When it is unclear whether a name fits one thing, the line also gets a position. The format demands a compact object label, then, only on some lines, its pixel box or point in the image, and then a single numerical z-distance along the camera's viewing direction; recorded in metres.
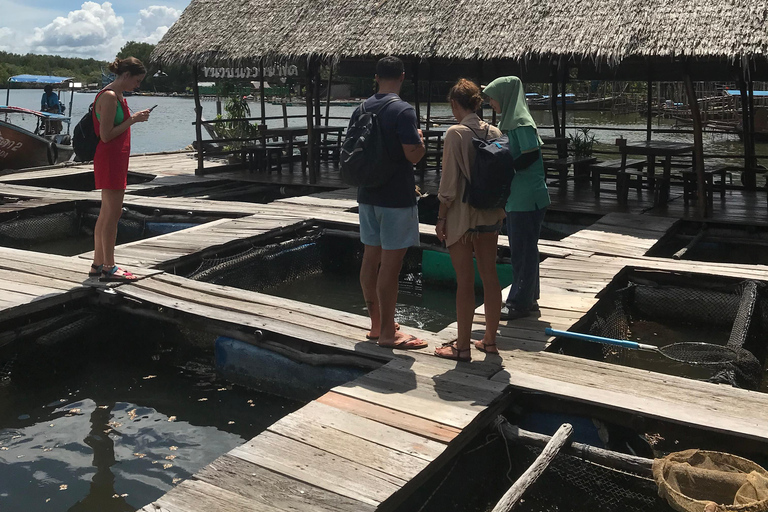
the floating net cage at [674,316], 5.60
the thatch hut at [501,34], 8.42
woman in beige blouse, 3.95
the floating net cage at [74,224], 9.14
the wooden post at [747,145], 10.44
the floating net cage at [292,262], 7.21
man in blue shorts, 3.98
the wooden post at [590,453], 3.49
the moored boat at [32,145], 14.51
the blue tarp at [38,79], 17.81
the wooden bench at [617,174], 9.55
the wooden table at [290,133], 13.00
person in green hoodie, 4.44
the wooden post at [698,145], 8.55
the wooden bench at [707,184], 8.98
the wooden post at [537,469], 3.13
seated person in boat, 16.92
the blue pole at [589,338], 4.27
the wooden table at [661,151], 9.05
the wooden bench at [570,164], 10.31
